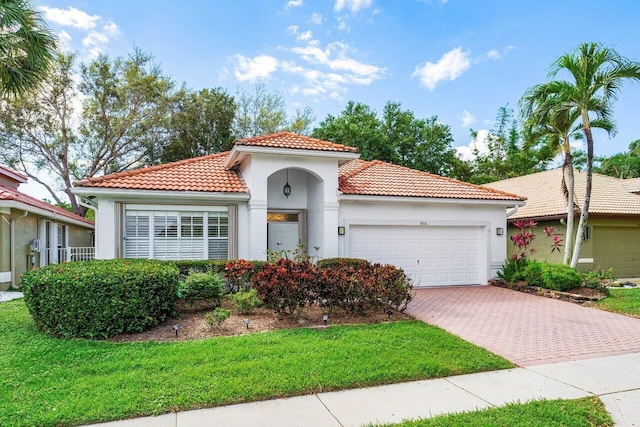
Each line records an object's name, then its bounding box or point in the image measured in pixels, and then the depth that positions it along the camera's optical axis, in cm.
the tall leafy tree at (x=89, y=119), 2486
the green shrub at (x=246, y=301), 810
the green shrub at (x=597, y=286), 1149
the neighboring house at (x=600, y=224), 1602
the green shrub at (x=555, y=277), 1156
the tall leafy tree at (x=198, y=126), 2752
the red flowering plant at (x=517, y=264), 1308
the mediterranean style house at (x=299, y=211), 1103
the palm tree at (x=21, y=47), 959
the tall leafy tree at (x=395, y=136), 2836
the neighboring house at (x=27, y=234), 1252
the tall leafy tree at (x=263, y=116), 3036
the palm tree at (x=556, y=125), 1268
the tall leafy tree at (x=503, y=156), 3284
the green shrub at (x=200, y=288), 831
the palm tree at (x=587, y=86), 1180
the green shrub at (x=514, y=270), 1302
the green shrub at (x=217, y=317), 724
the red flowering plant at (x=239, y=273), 870
